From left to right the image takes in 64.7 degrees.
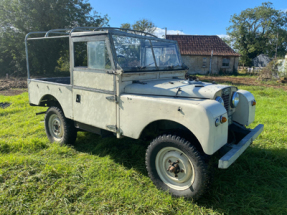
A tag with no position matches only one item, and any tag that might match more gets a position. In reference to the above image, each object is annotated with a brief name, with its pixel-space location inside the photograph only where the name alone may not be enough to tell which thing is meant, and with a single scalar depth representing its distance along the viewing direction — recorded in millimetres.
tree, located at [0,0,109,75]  18500
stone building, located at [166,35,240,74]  24766
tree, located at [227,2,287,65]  35625
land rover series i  2777
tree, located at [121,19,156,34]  35469
